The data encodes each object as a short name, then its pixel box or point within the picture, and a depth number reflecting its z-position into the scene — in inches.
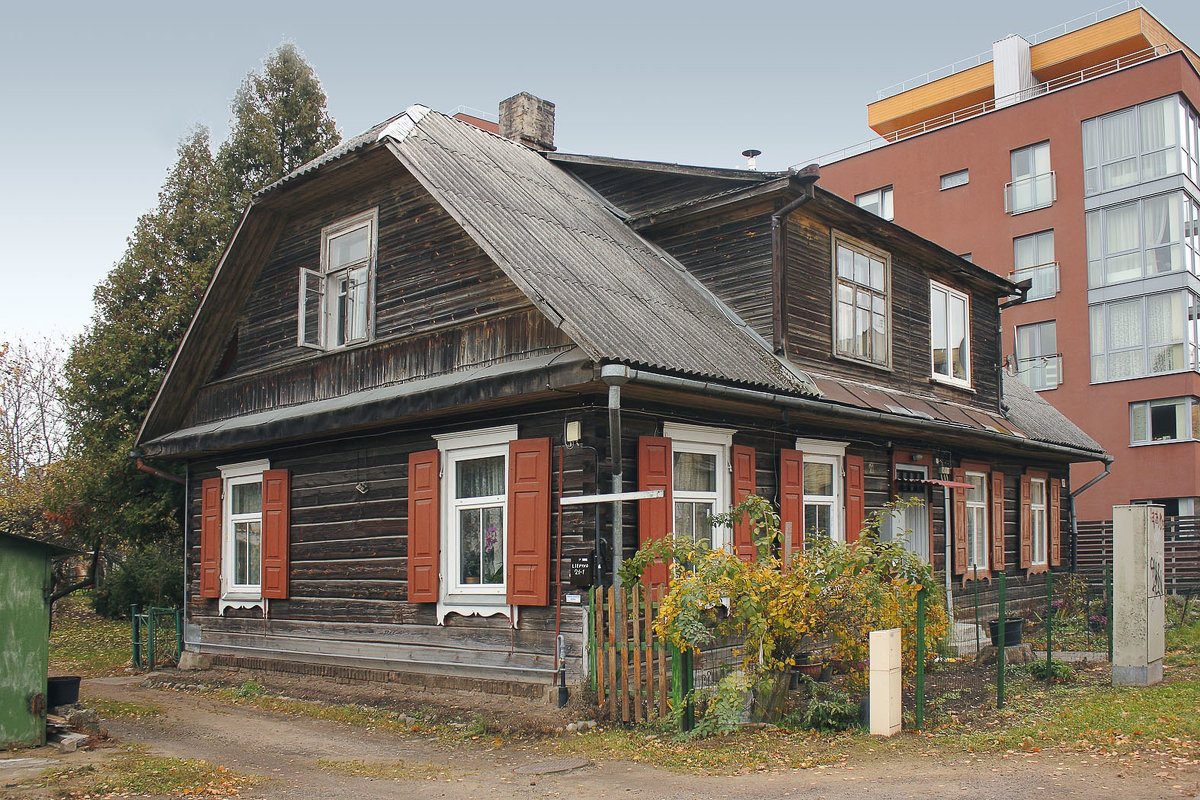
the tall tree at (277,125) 954.7
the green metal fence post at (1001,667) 356.5
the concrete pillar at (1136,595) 411.5
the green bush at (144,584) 826.2
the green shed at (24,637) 344.2
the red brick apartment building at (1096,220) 1162.0
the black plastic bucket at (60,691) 362.9
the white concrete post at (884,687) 334.3
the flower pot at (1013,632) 510.3
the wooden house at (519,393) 403.9
